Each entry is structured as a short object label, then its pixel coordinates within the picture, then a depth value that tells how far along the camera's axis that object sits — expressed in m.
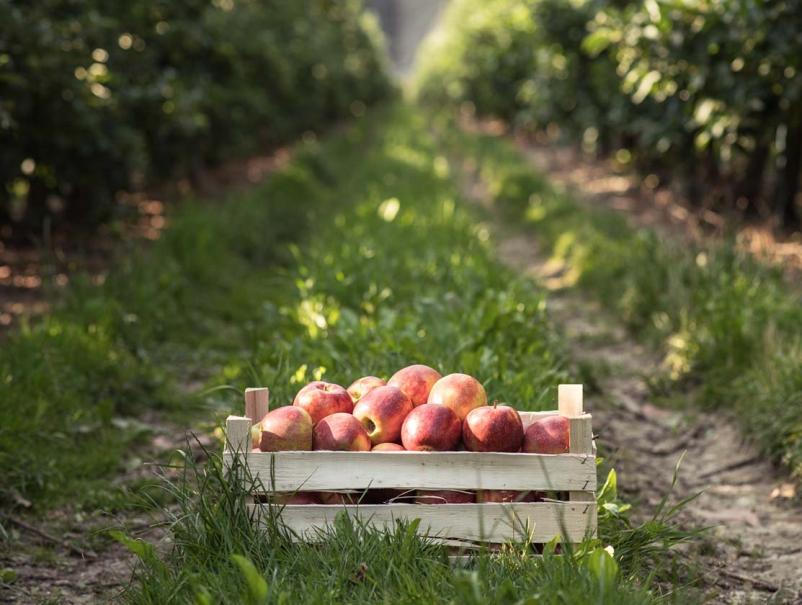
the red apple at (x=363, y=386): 3.29
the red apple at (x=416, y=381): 3.21
